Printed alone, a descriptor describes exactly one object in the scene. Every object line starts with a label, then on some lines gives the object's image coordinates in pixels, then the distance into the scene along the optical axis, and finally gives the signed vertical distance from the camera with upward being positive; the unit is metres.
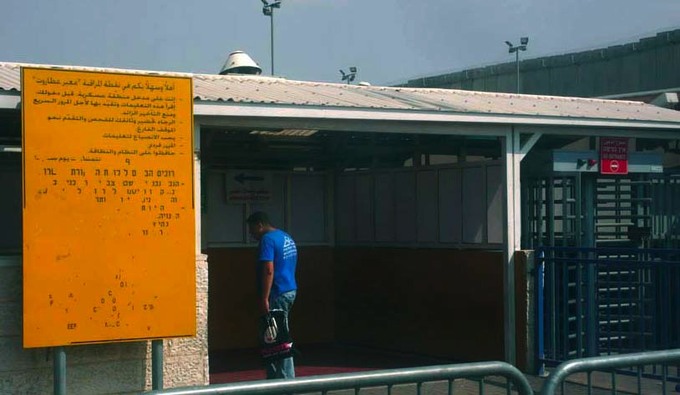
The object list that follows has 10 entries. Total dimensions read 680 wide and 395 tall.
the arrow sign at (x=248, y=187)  13.98 +0.32
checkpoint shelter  10.34 +0.11
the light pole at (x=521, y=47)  36.45 +5.48
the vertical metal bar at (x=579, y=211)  12.27 -0.03
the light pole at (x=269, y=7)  31.82 +6.00
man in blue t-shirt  9.55 -0.55
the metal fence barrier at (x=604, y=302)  10.45 -0.96
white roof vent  15.56 +2.11
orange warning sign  8.38 +0.04
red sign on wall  12.41 +0.61
